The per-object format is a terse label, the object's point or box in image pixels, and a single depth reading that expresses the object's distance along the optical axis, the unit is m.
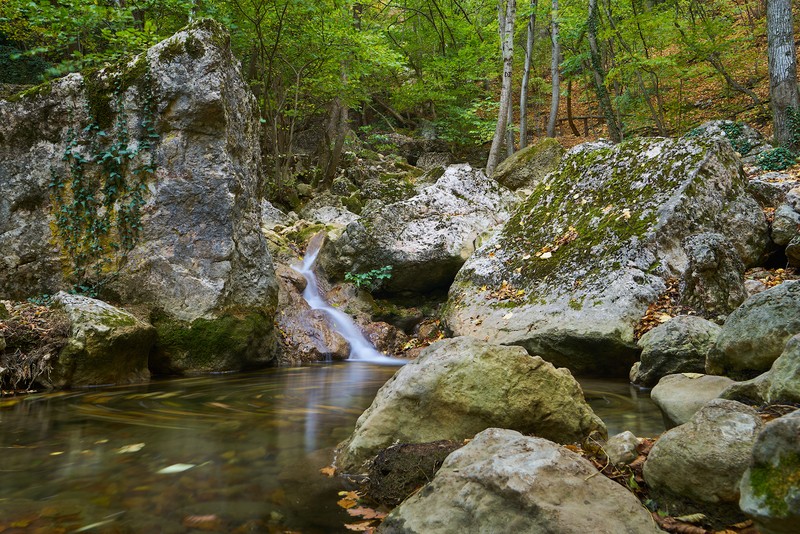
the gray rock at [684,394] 2.92
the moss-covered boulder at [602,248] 5.65
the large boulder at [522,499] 1.70
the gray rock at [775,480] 1.34
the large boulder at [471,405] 2.86
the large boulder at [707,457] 1.90
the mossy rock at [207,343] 6.46
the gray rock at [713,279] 5.47
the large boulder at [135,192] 6.64
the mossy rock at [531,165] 13.76
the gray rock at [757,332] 3.06
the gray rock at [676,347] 4.50
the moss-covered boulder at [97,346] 5.36
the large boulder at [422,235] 9.22
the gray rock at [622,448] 2.44
